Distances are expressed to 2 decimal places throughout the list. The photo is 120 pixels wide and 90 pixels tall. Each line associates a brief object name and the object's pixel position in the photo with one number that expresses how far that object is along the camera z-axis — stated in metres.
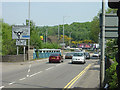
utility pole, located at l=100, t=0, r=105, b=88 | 8.84
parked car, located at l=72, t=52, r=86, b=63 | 30.28
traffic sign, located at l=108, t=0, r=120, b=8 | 4.88
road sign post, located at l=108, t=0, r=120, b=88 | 4.87
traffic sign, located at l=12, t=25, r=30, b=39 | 36.91
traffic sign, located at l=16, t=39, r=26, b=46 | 36.08
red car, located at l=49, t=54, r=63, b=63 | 32.14
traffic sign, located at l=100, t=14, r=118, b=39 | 7.92
